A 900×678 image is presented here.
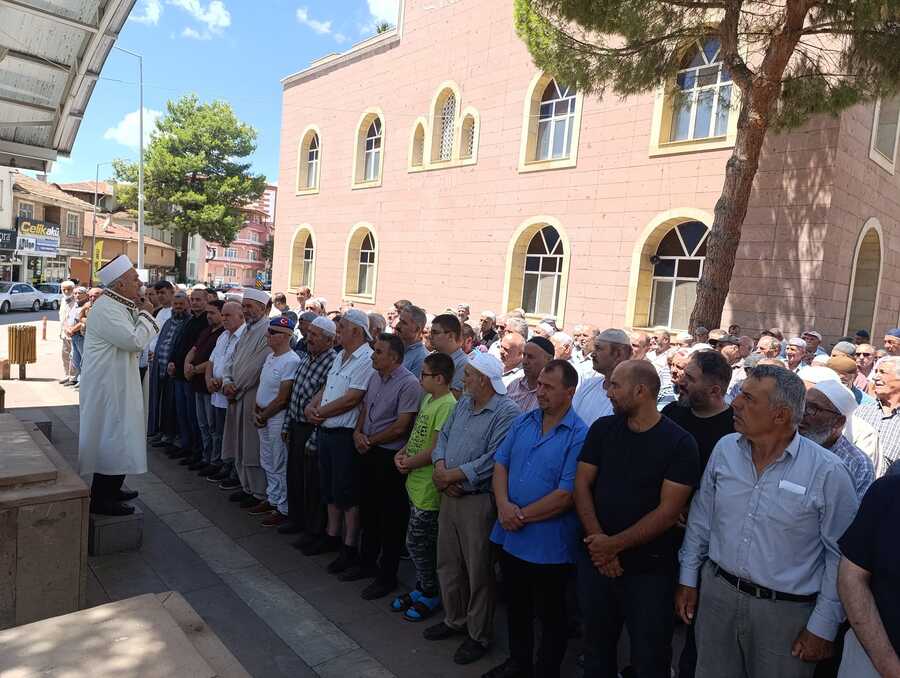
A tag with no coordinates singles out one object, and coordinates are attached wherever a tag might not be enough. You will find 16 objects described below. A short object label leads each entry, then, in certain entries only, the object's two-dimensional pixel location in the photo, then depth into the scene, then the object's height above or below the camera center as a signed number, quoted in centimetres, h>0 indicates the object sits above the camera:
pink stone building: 1076 +261
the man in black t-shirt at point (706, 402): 331 -48
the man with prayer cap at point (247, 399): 557 -115
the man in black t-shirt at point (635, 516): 277 -97
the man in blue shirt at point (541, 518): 313 -112
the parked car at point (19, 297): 2822 -183
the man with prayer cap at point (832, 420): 296 -47
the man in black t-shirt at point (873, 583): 201 -88
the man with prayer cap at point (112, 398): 456 -101
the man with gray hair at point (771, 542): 235 -89
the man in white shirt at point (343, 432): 449 -111
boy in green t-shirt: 388 -126
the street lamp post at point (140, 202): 2347 +265
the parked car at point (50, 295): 3156 -175
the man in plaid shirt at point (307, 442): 492 -133
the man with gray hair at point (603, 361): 415 -37
